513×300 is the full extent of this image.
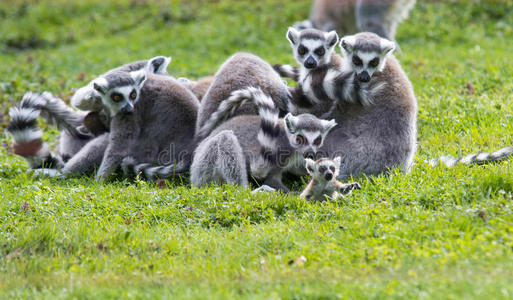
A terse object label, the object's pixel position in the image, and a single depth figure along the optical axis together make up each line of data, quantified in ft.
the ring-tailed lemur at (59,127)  47.96
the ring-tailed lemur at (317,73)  42.50
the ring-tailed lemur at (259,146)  40.24
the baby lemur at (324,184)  36.91
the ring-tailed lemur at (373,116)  41.19
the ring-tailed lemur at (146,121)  47.73
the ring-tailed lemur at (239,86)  45.88
